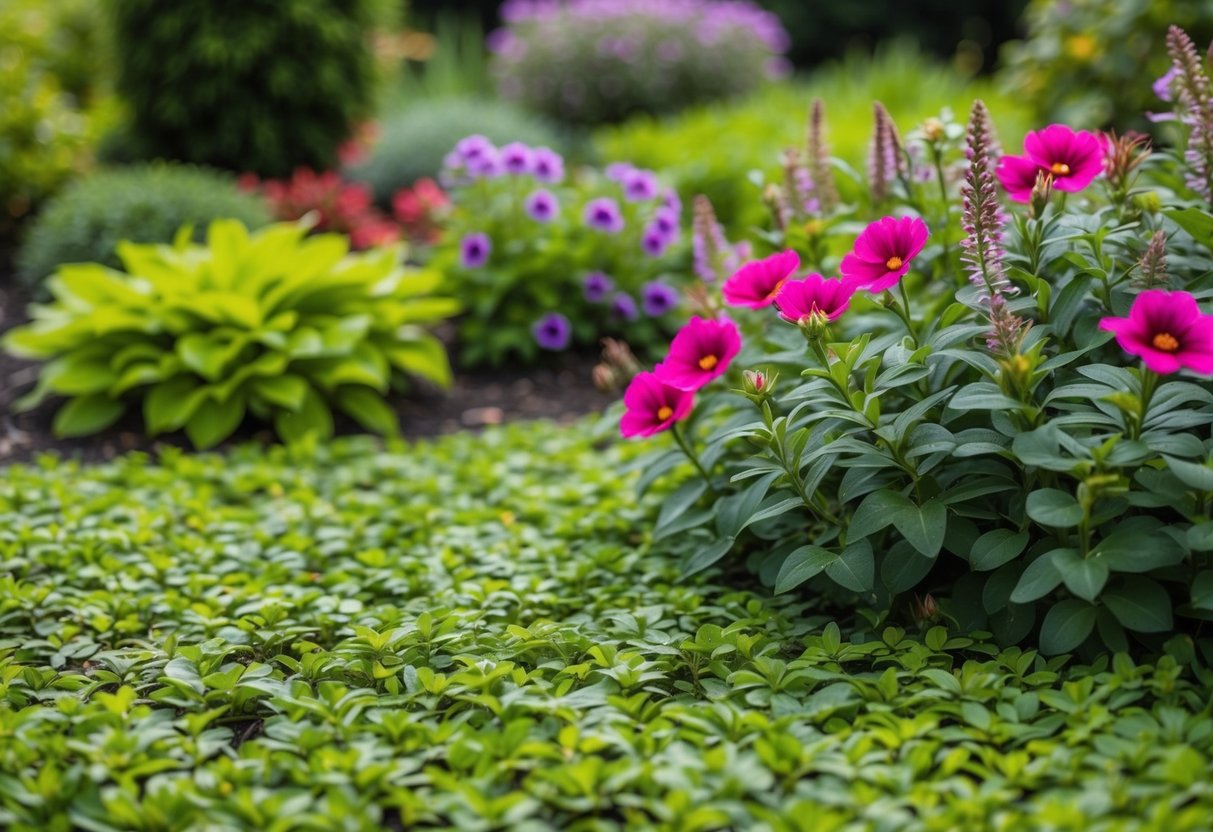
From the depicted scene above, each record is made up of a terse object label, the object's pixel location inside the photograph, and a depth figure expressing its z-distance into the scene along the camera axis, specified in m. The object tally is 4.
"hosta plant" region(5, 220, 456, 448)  3.83
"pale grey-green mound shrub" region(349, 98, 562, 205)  7.09
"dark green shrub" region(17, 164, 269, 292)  4.84
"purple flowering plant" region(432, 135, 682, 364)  4.57
